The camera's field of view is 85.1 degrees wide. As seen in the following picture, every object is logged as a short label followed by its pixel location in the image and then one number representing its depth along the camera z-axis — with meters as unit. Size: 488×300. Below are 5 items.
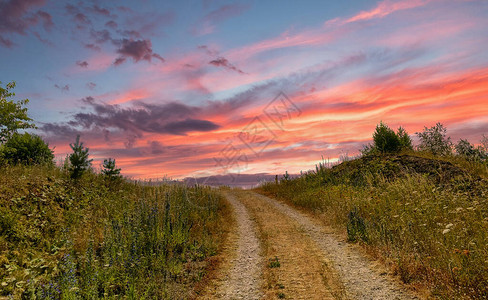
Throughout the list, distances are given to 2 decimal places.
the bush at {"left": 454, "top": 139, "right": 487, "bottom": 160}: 18.17
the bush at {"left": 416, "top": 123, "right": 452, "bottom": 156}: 22.85
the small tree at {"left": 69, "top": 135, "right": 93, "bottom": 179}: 13.78
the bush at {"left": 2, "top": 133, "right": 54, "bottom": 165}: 18.52
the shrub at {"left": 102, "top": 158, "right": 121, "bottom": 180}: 16.68
